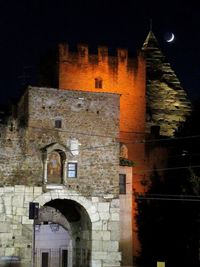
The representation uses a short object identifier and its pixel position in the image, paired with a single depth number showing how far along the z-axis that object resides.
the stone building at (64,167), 40.91
